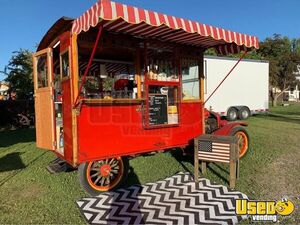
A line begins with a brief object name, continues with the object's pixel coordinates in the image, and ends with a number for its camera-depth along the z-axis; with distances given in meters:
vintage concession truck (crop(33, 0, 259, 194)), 3.44
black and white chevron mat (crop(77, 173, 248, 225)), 2.93
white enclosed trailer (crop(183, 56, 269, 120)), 11.10
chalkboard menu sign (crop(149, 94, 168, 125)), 4.13
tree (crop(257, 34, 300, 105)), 27.87
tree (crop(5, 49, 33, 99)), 14.20
